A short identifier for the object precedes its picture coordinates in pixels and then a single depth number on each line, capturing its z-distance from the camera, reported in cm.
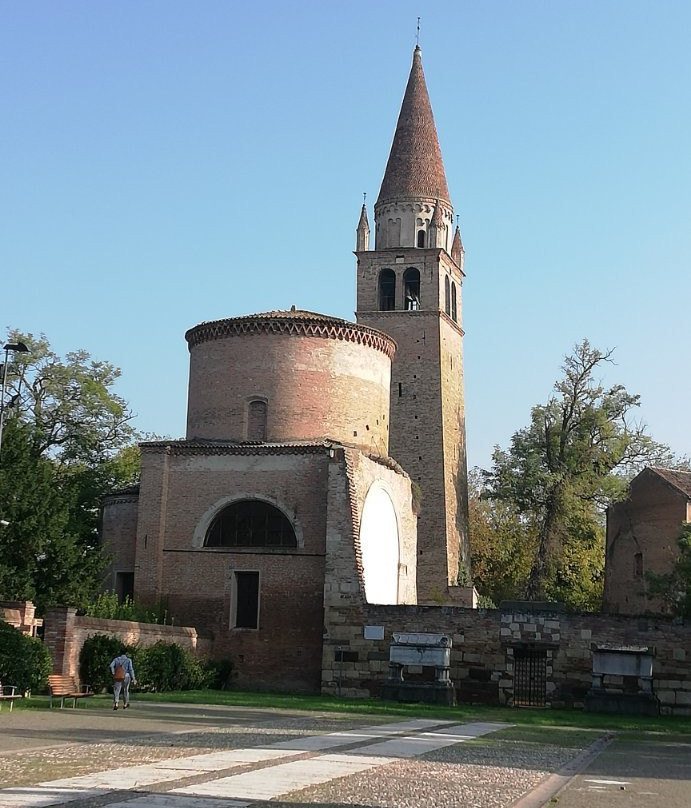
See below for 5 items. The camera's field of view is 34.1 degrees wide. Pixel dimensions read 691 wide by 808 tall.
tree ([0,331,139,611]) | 2819
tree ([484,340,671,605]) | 4778
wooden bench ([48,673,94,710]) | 2153
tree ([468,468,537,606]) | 5353
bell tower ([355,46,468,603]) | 4750
